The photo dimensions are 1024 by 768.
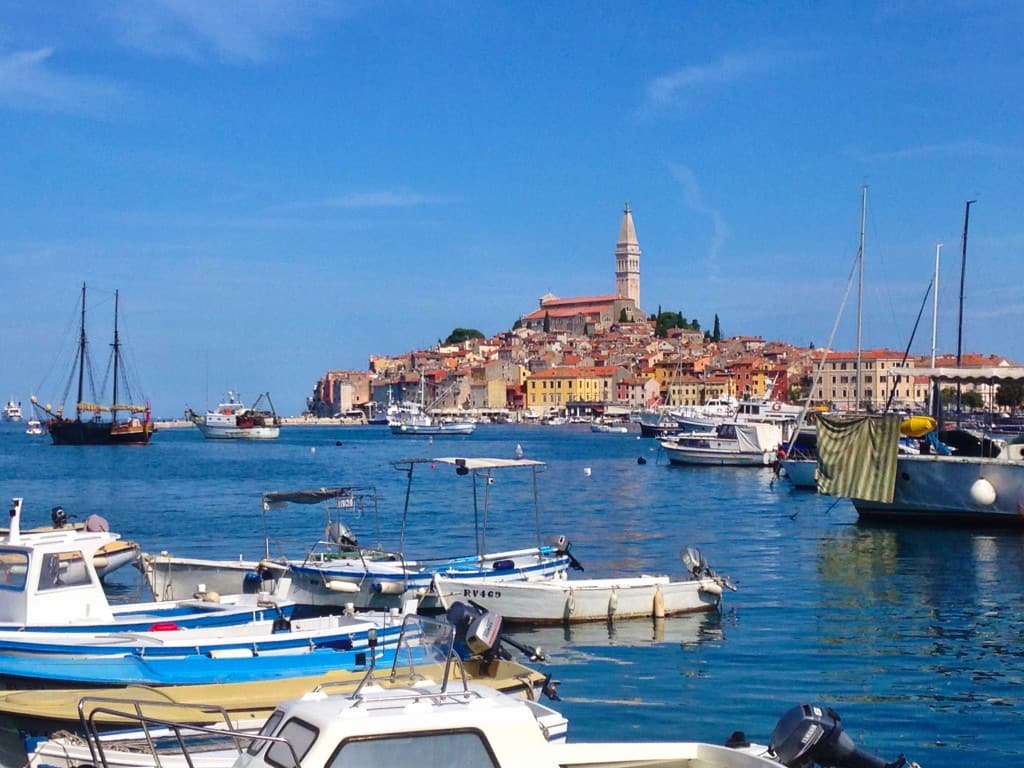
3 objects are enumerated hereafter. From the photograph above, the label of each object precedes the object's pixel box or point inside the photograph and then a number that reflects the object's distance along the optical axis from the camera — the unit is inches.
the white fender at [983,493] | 1087.6
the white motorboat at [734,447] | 2282.2
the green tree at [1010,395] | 4077.3
